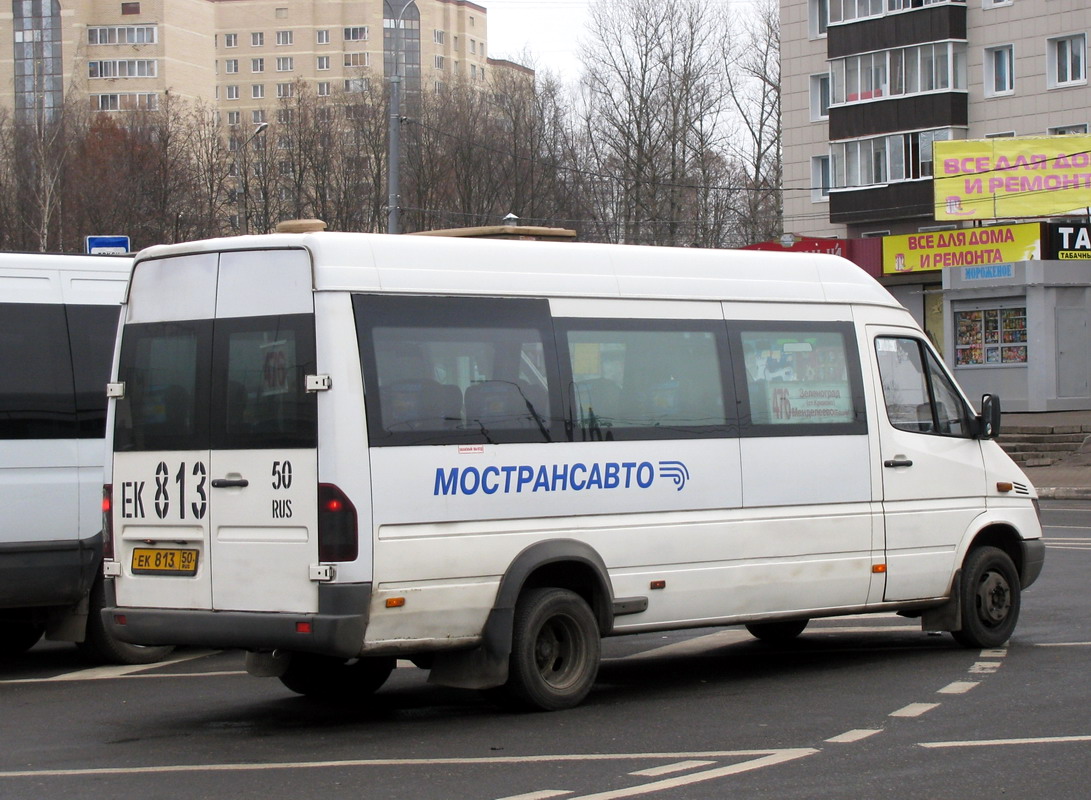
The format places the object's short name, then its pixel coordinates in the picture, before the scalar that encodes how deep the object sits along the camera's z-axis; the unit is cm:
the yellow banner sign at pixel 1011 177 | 4228
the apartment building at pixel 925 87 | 5353
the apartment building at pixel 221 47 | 11275
